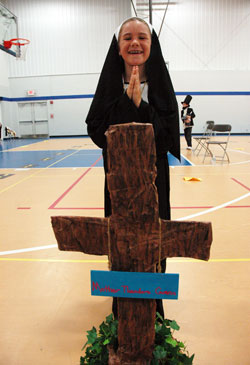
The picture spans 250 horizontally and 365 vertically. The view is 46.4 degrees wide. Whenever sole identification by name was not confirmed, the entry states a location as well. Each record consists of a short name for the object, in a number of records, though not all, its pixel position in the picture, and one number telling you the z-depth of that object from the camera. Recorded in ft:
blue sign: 3.10
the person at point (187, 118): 30.66
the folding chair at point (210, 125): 31.30
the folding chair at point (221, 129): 25.79
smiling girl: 3.99
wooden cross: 2.88
